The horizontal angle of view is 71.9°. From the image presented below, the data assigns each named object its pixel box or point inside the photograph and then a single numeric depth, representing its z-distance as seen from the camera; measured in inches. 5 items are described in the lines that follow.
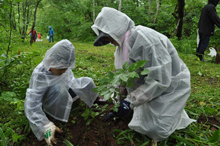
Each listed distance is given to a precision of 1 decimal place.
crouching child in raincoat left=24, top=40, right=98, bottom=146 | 57.0
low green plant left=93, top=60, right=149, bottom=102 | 44.6
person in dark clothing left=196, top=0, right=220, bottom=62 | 163.7
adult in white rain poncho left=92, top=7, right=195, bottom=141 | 52.6
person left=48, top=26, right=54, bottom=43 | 385.1
